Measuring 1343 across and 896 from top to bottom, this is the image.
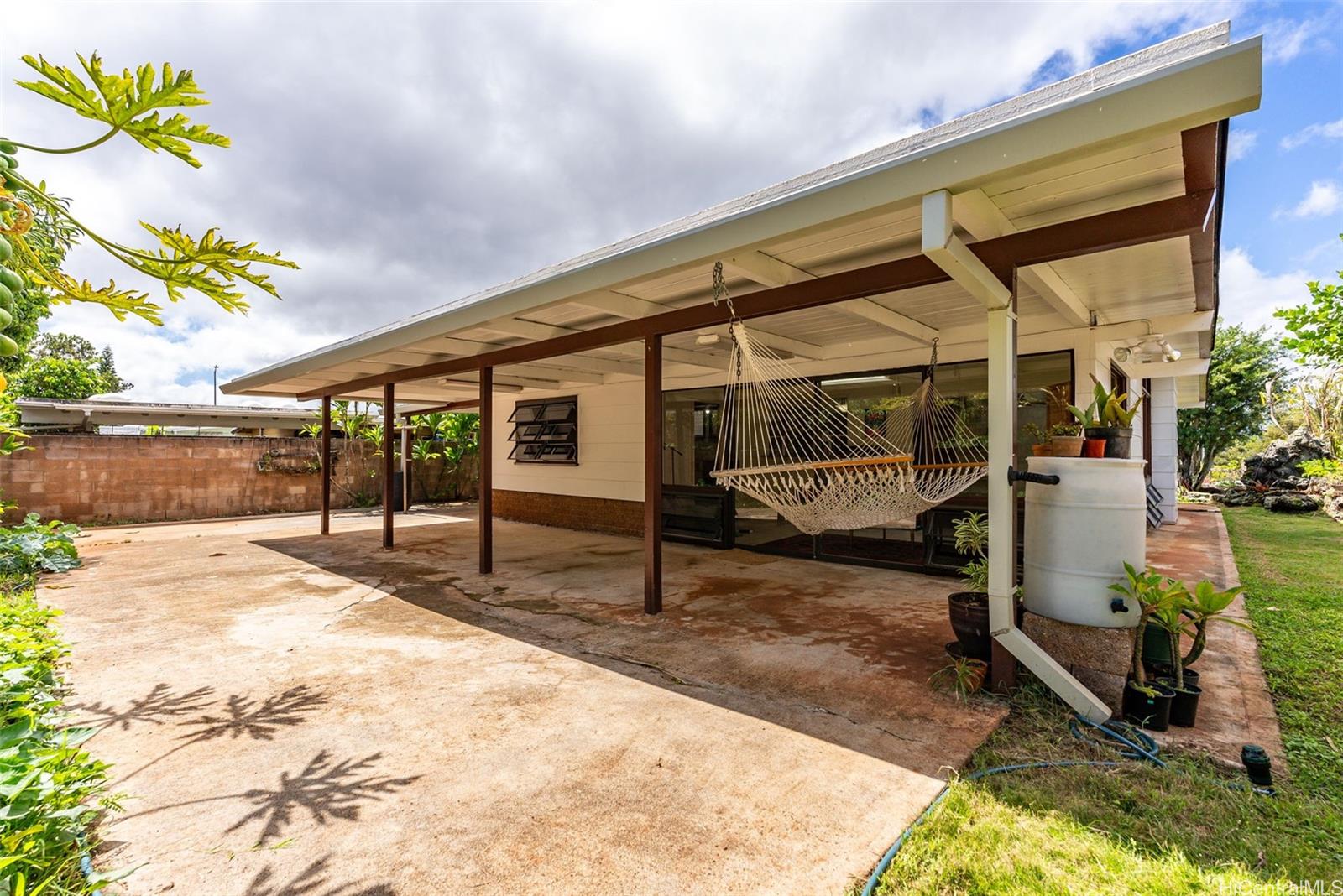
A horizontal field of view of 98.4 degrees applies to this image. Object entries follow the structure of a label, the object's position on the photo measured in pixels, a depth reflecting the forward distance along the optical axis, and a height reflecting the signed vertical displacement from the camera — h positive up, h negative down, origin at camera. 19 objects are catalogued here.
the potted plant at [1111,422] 2.72 +0.13
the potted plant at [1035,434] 4.79 +0.12
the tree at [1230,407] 16.36 +1.20
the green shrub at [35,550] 5.02 -0.96
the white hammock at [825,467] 3.37 -0.12
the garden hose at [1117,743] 2.01 -1.11
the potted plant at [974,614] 2.76 -0.80
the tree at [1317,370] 6.44 +1.23
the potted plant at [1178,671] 2.31 -0.91
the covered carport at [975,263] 1.81 +0.95
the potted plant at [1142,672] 2.29 -0.92
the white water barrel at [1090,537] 2.50 -0.39
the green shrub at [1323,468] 8.16 -0.27
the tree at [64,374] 19.88 +2.71
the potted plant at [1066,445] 2.69 +0.01
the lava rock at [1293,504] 10.30 -0.99
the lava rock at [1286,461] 11.73 -0.25
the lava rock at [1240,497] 12.00 -1.03
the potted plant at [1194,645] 2.27 -0.80
